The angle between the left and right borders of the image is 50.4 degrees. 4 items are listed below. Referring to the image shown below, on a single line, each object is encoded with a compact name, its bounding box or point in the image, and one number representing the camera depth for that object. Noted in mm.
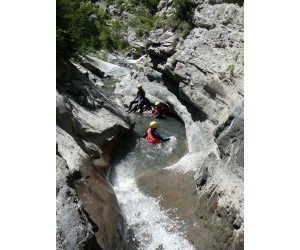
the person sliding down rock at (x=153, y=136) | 14328
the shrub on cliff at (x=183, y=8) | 17141
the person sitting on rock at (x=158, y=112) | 17734
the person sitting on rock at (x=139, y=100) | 18328
